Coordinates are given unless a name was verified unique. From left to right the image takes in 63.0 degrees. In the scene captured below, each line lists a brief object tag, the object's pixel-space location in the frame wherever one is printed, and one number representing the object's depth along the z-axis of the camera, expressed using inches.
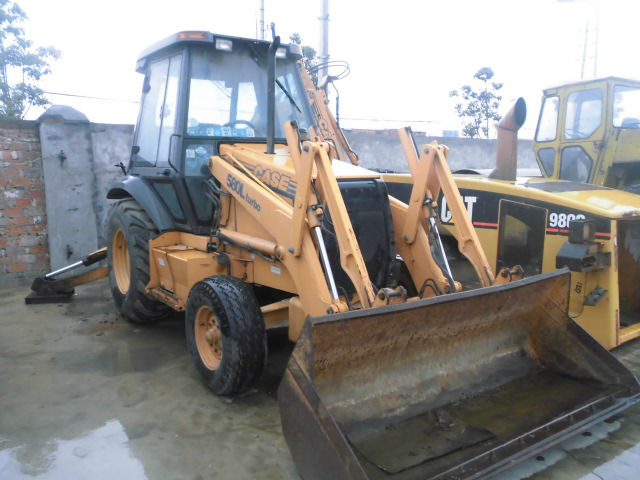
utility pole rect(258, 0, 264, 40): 566.6
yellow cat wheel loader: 151.6
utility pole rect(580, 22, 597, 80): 927.8
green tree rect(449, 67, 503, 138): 729.6
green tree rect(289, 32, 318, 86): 669.9
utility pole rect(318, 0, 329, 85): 366.0
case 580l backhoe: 104.4
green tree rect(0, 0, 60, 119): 571.8
